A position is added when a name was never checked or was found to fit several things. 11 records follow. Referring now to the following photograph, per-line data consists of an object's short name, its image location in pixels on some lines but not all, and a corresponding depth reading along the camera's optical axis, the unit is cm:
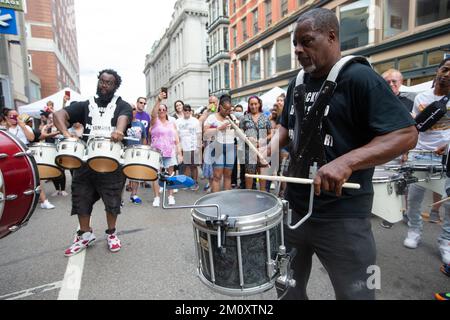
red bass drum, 223
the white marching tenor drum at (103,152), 301
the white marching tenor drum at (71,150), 305
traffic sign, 1041
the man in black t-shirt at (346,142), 135
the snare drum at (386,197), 280
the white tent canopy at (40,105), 1337
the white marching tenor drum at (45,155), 332
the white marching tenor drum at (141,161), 318
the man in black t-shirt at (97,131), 348
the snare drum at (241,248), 146
